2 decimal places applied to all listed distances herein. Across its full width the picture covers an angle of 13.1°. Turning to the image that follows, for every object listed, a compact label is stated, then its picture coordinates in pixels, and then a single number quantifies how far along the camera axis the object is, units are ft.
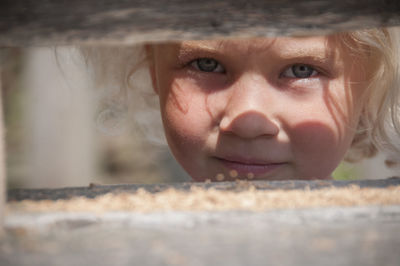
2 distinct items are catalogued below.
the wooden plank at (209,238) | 1.95
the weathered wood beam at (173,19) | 2.43
